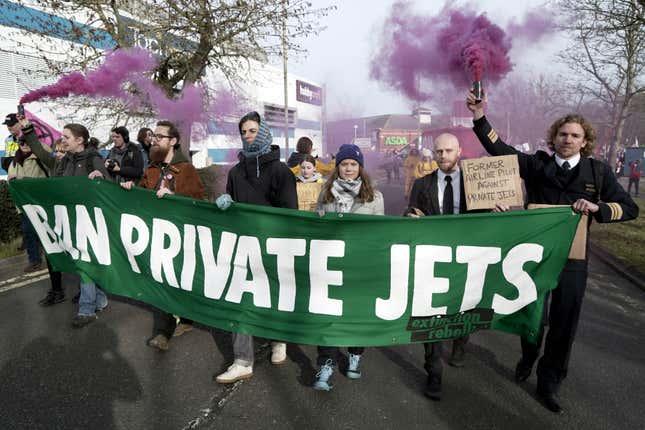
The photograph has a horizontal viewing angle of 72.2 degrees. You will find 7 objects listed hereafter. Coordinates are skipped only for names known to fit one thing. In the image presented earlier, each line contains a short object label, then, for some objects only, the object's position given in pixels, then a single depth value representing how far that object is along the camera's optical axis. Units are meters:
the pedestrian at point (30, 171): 5.86
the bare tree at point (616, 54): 8.50
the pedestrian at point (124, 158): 4.85
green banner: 2.95
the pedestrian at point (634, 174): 18.45
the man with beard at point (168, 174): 3.89
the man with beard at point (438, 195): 3.16
